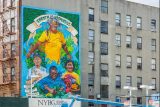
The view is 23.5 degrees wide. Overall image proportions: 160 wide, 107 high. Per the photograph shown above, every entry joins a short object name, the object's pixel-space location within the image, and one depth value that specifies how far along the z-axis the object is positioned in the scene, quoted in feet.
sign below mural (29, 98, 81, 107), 152.04
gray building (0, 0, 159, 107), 168.25
